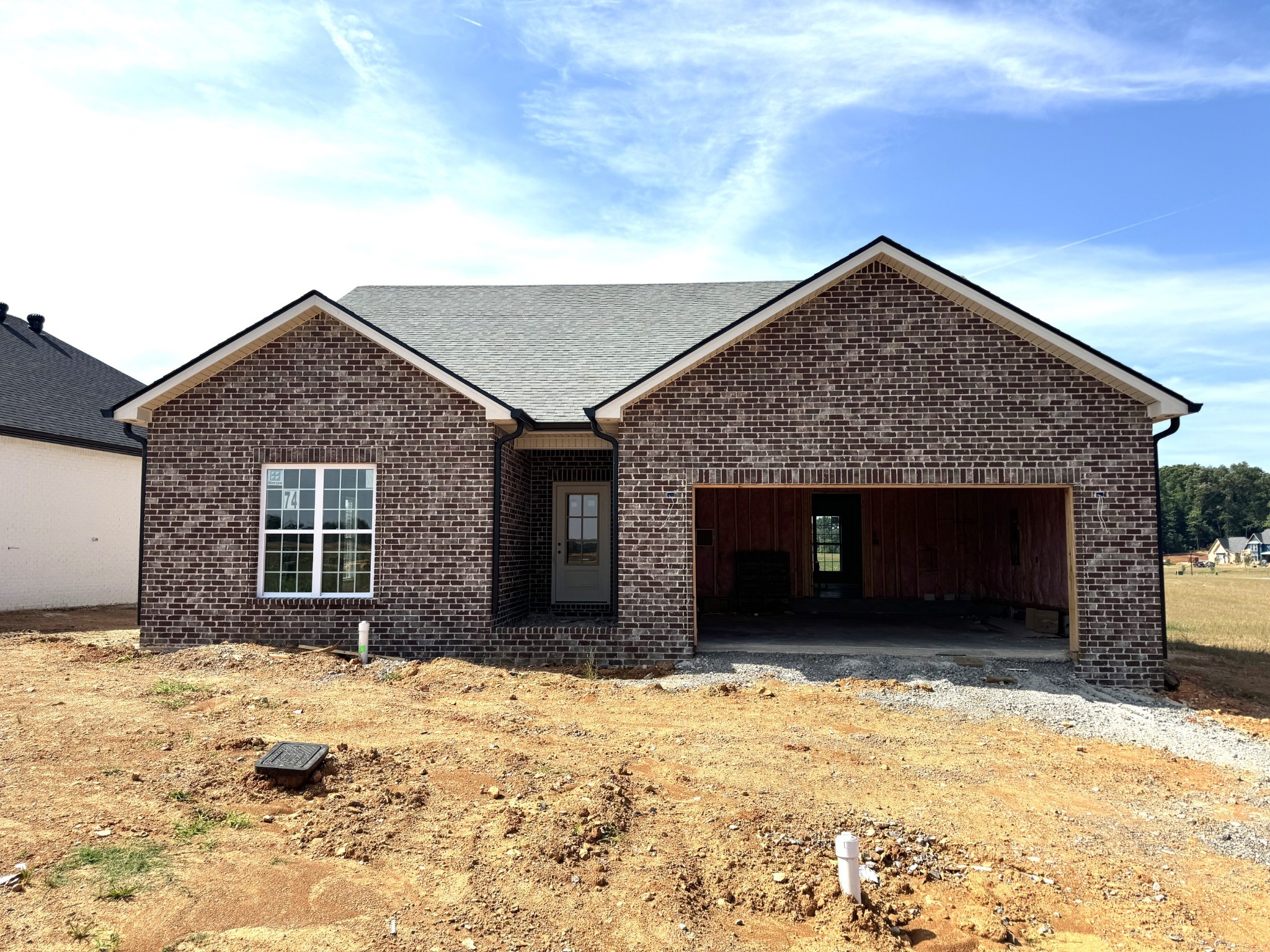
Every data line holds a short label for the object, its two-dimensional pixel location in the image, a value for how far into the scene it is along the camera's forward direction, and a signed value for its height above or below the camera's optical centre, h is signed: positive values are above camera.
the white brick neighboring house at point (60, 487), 17.73 +1.18
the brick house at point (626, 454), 11.22 +1.18
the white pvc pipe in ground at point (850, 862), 4.80 -1.86
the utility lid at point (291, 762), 6.38 -1.73
